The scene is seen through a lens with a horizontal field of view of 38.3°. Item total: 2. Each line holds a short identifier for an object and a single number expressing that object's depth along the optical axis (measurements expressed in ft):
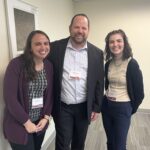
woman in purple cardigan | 5.70
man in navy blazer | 6.85
